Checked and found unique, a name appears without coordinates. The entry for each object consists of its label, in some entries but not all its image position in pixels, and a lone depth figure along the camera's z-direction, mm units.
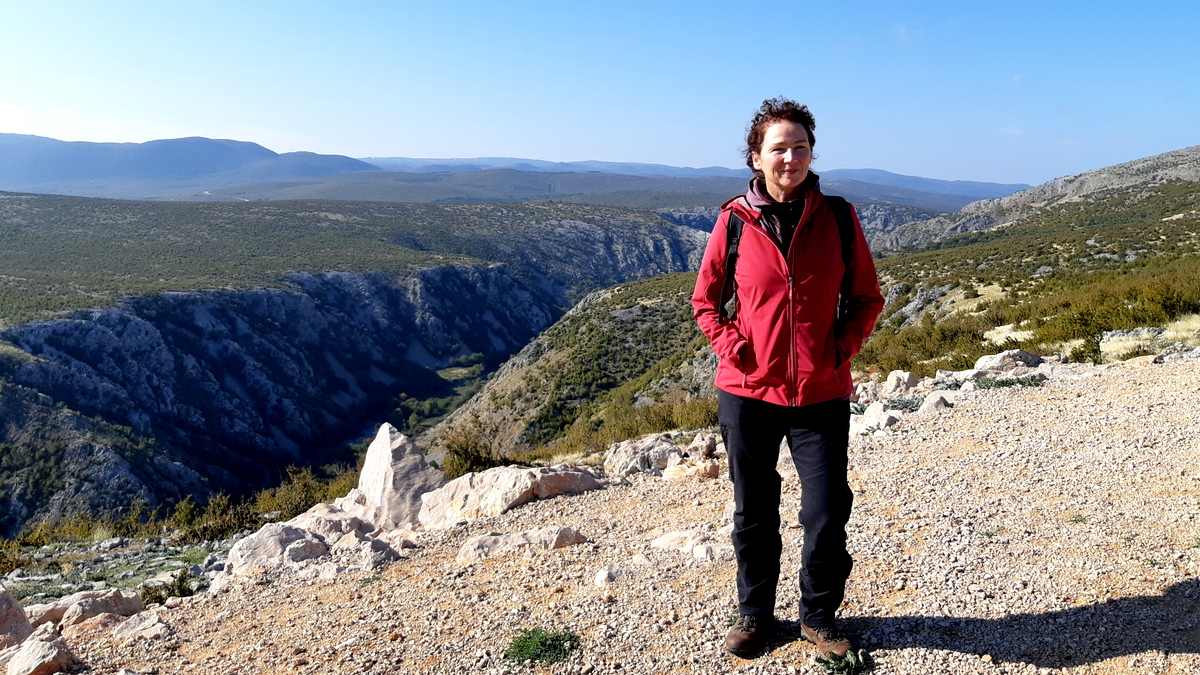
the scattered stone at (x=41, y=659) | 4071
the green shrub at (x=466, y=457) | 9031
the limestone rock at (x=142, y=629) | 4750
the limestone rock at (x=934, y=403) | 8125
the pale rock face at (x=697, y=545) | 4672
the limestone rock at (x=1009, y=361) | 9914
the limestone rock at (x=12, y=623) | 4707
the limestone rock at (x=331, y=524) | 6945
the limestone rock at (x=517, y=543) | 5484
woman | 2979
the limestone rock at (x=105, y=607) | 5207
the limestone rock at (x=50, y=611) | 5328
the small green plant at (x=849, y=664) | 3188
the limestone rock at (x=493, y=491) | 6938
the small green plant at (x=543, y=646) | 3695
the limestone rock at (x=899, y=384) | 10039
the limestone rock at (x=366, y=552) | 5727
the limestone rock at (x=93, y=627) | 4909
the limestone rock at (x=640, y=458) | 8336
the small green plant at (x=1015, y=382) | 8688
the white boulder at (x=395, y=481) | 7480
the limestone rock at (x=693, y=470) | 7211
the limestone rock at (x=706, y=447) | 8192
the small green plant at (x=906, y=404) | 8609
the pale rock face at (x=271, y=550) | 6090
